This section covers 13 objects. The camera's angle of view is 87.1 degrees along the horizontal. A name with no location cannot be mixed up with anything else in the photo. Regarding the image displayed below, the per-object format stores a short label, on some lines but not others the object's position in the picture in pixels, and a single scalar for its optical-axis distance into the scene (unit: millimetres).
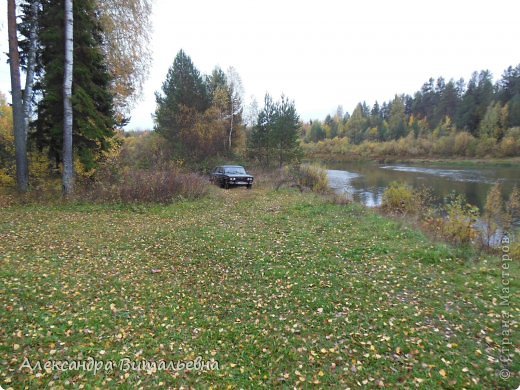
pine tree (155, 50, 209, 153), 27656
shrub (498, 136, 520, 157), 48156
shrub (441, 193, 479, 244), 8383
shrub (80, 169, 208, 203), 11602
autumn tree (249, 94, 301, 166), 27125
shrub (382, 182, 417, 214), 13458
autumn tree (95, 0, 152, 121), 13234
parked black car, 18422
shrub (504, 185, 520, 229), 8081
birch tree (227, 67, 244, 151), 32375
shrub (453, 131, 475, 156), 54150
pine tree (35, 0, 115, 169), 10742
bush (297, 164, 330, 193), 19797
